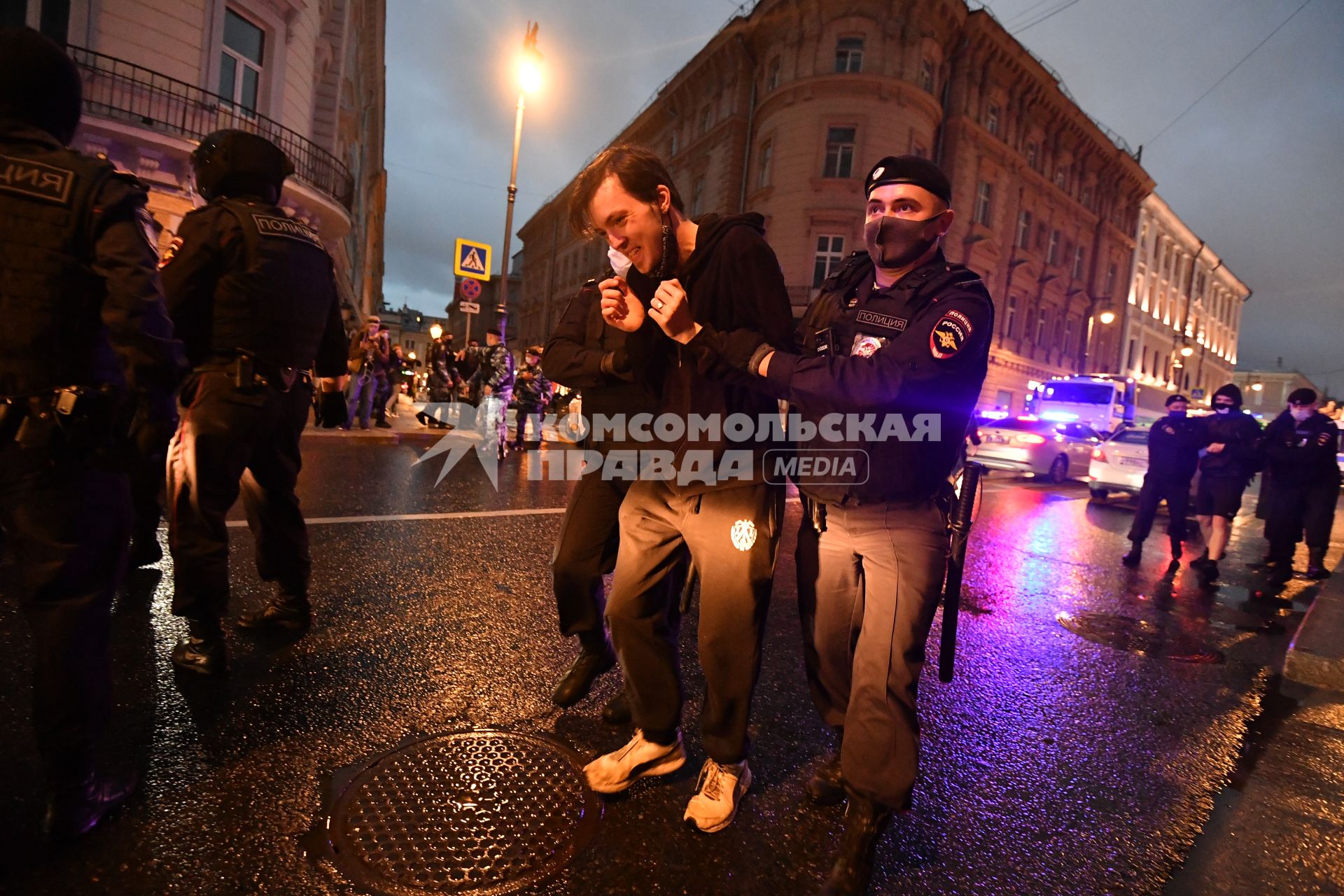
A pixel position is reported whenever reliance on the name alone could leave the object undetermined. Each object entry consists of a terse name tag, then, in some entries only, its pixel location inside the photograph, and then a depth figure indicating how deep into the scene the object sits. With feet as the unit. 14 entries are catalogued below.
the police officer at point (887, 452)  5.75
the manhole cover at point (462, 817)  5.67
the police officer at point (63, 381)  5.69
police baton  6.97
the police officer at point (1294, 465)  21.35
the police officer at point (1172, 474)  20.97
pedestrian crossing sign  50.80
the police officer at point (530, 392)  37.78
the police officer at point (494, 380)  35.88
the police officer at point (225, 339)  8.45
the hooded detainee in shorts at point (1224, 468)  20.16
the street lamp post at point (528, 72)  51.13
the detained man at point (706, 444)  6.35
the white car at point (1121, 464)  35.17
